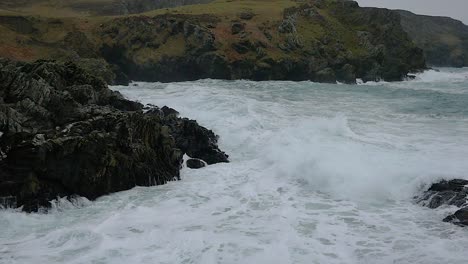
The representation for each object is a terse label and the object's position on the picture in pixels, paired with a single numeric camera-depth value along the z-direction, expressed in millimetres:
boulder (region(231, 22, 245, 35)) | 64750
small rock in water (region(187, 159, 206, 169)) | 21219
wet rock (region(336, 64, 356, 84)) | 63812
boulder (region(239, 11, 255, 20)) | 69875
